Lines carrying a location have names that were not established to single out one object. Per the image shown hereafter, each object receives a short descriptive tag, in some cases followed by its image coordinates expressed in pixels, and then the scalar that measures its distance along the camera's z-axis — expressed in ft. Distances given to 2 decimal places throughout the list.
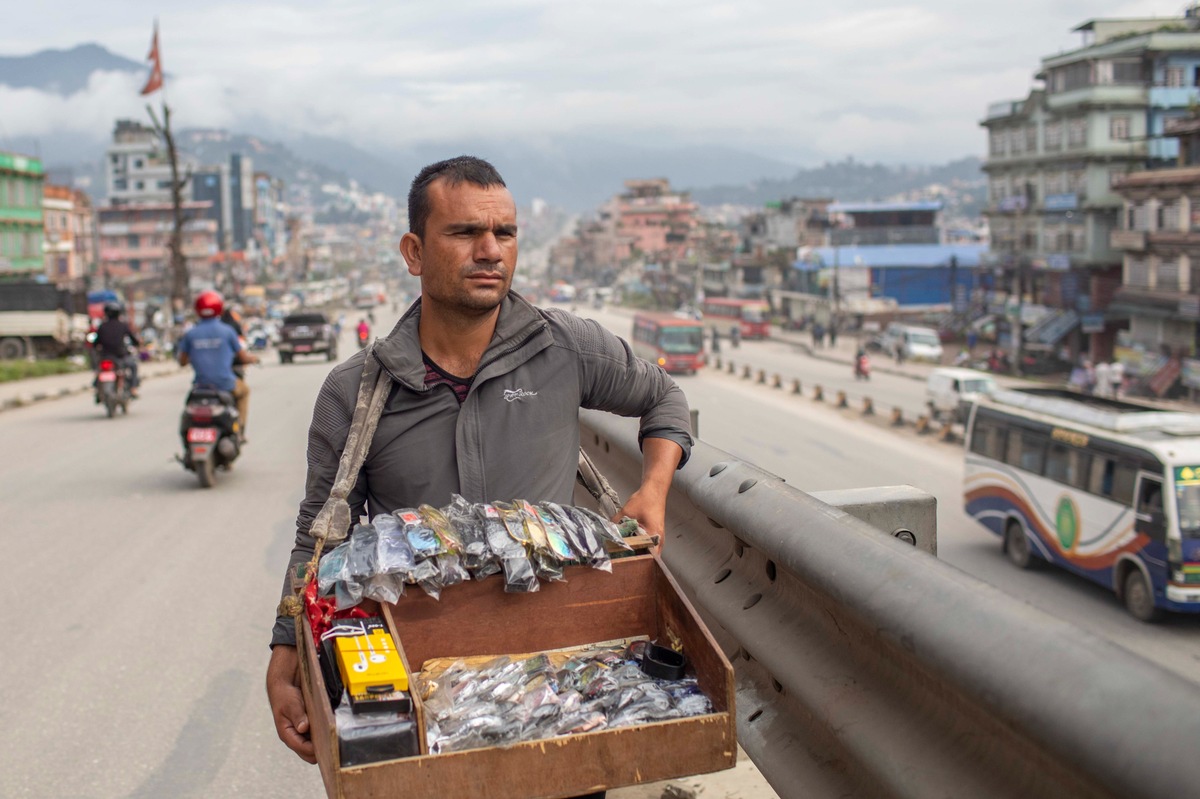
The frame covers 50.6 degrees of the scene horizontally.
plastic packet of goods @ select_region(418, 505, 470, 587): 9.56
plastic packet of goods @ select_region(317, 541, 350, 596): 9.45
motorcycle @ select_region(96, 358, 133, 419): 64.28
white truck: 153.89
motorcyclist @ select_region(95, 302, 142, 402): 62.39
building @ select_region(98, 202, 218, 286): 410.52
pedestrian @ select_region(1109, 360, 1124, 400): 156.66
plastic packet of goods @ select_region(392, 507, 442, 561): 9.50
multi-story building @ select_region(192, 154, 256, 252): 547.49
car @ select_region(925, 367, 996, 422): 123.63
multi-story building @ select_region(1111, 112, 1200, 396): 155.77
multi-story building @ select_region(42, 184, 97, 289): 272.10
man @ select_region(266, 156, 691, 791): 10.64
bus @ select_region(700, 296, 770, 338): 297.33
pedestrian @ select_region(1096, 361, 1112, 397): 156.66
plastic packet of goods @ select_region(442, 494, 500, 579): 9.64
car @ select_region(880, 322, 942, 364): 219.41
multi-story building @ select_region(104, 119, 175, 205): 497.87
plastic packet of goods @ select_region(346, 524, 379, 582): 9.44
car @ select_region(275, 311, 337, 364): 143.13
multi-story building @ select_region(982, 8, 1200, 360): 197.06
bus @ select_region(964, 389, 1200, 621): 48.47
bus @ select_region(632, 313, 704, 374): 172.04
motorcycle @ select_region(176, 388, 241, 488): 41.37
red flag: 179.93
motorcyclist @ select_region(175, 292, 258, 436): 41.83
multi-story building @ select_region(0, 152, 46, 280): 213.25
